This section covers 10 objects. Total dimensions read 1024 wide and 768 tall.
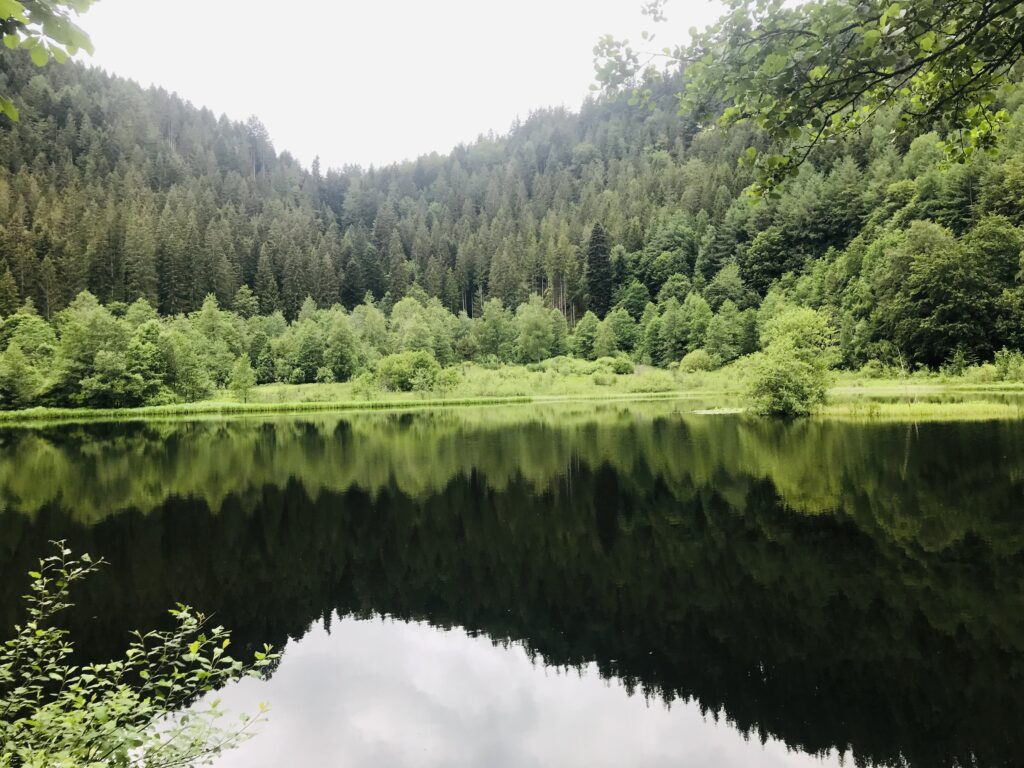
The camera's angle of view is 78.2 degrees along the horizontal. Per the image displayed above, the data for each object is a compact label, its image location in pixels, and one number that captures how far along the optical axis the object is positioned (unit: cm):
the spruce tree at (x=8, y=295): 8956
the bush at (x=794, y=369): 4200
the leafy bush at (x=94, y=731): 439
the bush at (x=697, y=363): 8681
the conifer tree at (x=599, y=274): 12319
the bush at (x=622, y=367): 9331
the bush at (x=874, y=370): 6469
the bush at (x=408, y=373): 7981
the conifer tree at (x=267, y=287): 12569
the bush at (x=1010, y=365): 5253
